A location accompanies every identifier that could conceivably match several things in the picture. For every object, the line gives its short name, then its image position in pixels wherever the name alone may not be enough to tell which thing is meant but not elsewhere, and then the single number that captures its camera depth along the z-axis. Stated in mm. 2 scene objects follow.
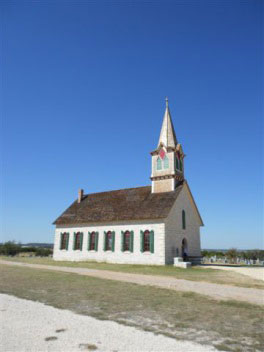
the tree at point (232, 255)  33406
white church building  24719
